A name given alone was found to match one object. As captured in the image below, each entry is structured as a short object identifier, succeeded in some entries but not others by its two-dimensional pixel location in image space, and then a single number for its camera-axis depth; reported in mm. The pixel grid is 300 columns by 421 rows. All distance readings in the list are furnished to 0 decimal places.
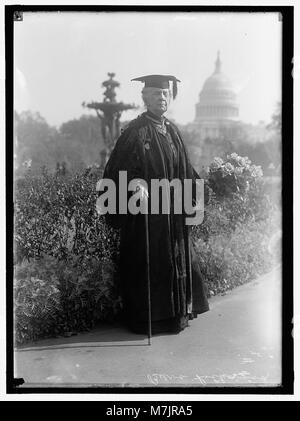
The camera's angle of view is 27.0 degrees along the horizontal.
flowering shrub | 5770
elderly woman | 5301
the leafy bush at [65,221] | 5641
